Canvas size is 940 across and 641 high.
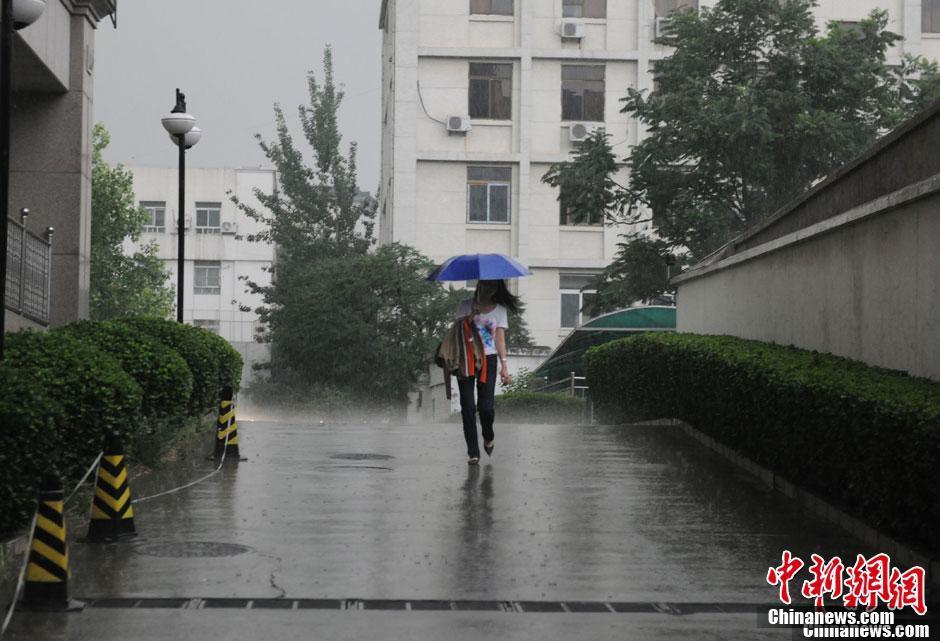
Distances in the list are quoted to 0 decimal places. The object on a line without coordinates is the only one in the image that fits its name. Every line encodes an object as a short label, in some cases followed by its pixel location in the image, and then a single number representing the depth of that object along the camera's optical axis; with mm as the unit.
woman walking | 14375
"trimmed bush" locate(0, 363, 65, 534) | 8758
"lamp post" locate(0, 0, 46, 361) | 12255
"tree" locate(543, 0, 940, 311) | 32781
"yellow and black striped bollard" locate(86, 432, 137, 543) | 9523
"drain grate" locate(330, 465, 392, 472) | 14180
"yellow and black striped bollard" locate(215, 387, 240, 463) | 14594
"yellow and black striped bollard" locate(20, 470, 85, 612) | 7566
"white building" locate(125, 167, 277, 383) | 78188
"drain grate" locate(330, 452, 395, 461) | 15109
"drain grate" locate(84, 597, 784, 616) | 7754
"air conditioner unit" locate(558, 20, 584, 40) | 47594
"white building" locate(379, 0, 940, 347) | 47531
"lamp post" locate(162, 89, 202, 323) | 22500
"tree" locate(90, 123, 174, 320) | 50688
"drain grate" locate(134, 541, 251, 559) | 9211
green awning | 40812
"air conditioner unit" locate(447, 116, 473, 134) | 47281
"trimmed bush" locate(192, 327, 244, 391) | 18547
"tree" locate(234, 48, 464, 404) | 41656
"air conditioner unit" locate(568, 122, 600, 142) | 47531
